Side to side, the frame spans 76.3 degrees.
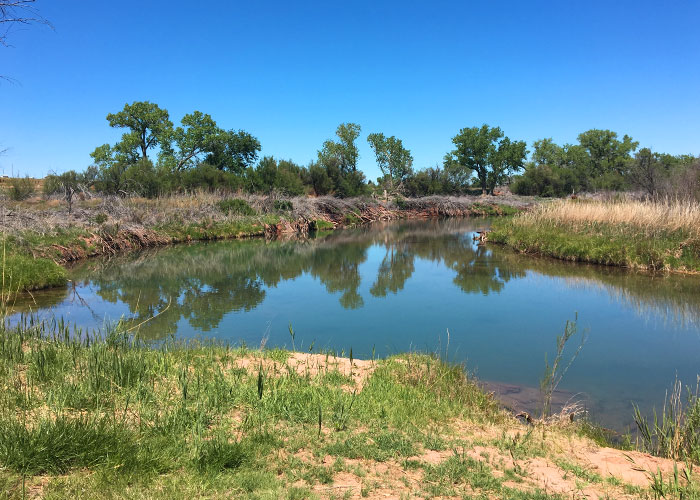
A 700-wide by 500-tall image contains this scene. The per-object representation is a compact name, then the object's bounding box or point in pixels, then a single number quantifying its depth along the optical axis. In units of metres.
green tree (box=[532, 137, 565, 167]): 100.50
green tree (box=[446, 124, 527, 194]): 65.69
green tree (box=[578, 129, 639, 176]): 88.81
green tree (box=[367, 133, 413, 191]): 60.03
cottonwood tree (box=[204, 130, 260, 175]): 56.03
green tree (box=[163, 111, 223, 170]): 54.78
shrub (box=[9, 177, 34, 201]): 29.69
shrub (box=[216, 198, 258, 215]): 29.97
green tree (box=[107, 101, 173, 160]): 54.91
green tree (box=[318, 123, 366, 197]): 46.41
